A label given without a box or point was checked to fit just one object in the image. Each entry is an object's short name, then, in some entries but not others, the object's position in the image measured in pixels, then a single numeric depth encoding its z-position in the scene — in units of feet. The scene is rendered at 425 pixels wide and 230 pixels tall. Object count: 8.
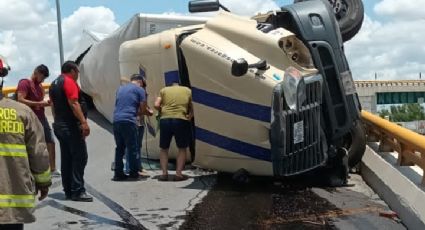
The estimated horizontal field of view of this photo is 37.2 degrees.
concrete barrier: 20.57
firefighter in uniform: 12.47
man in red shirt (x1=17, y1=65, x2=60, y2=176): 28.35
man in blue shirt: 28.81
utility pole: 63.06
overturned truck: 25.52
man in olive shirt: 28.37
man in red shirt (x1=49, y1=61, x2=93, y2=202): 24.21
